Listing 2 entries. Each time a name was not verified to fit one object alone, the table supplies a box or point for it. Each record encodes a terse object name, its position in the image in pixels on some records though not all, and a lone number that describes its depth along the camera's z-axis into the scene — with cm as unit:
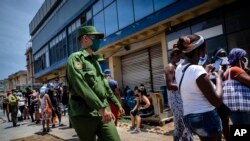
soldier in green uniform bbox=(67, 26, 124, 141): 194
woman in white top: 174
